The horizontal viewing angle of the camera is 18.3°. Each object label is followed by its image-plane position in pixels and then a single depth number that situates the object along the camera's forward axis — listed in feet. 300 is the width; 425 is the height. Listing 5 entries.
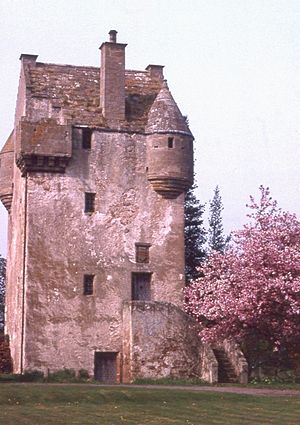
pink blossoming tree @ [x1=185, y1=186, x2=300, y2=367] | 133.59
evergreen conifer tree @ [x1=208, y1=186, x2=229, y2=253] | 215.51
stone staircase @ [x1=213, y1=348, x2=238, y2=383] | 135.33
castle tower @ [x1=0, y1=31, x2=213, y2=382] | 140.67
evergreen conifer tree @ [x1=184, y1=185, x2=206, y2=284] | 194.15
